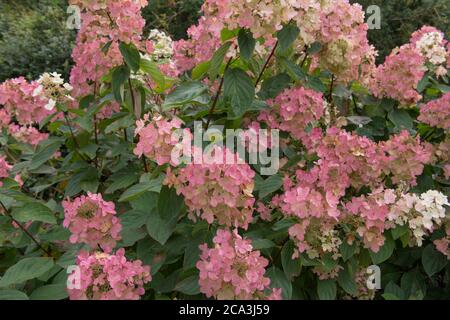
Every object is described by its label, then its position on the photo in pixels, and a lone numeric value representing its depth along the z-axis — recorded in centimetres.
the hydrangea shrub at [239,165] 138
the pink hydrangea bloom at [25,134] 280
